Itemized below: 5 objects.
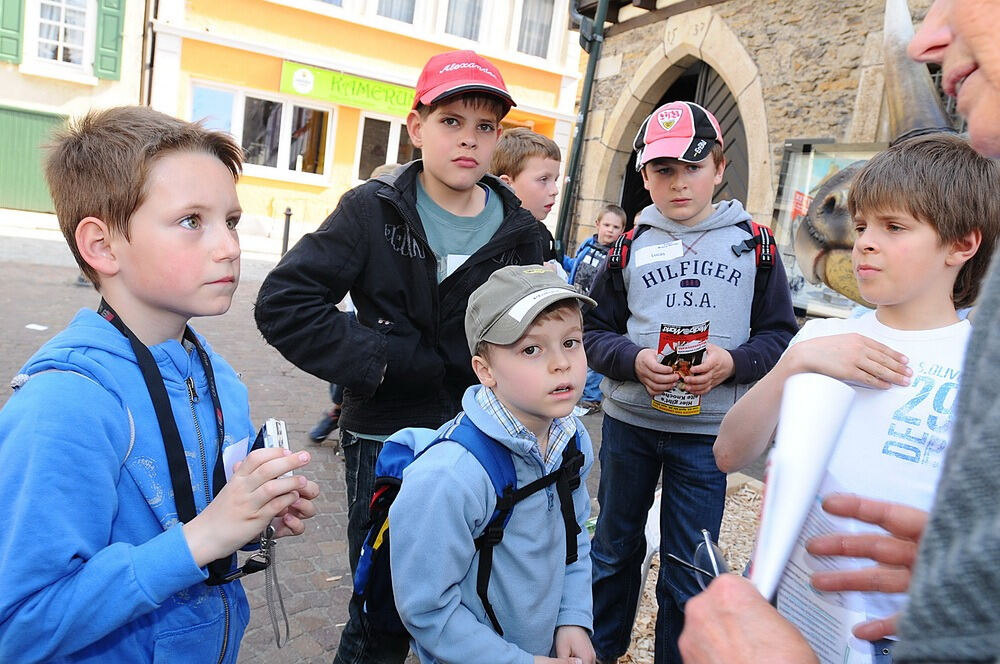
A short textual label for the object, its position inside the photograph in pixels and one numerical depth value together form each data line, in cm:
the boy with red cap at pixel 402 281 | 222
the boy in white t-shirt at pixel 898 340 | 148
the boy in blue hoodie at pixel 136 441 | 124
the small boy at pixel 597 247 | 657
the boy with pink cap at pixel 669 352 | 261
